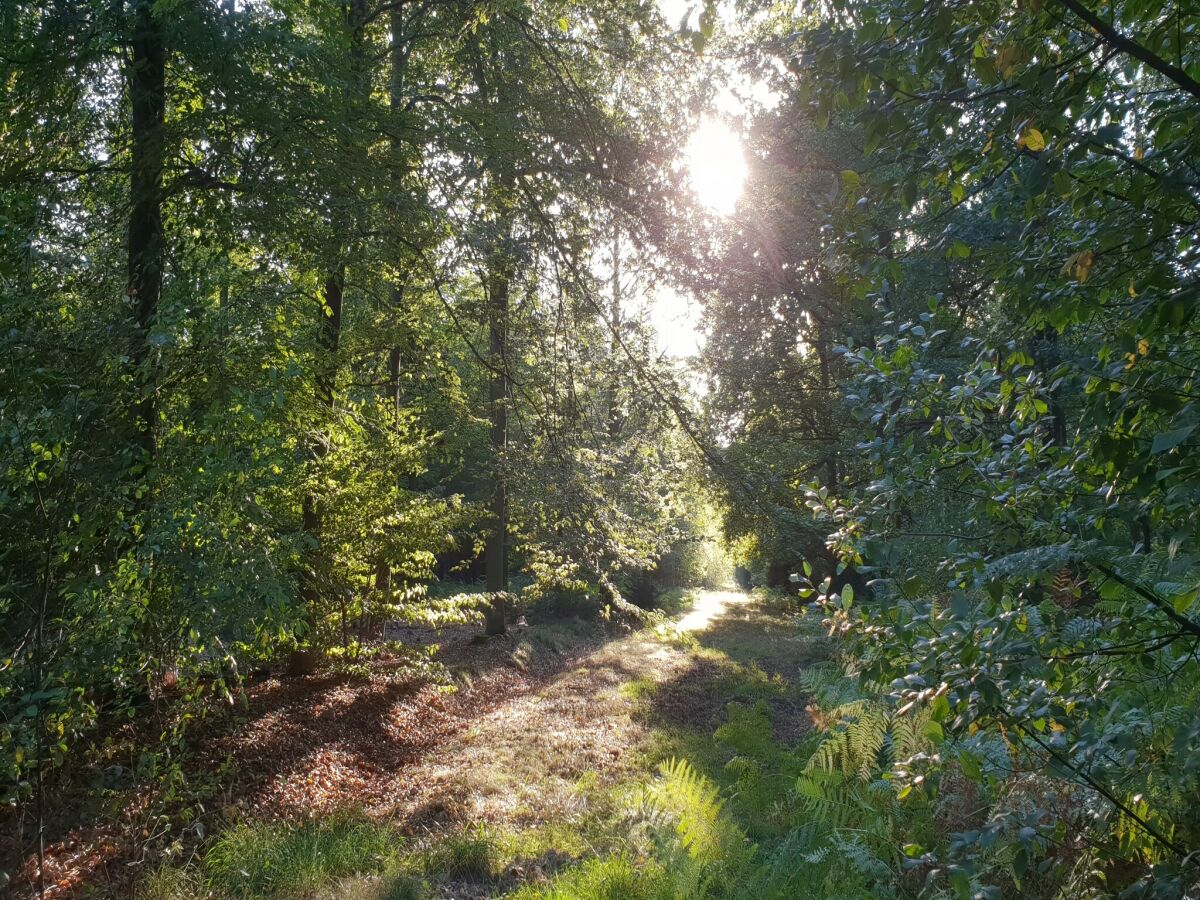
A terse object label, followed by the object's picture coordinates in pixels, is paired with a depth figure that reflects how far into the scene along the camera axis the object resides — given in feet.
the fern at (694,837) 14.92
